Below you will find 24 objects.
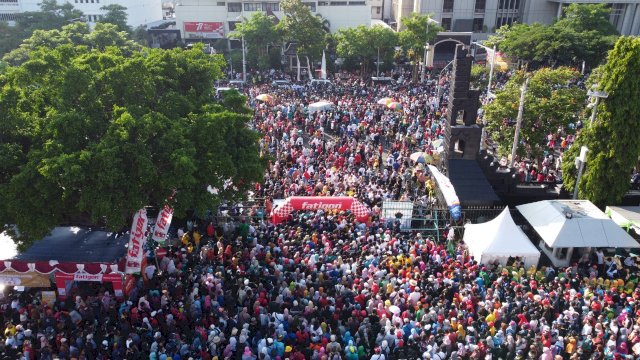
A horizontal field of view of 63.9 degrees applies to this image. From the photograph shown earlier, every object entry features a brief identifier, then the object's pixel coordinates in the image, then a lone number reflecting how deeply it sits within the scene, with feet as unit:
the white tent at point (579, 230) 55.98
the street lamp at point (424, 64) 147.72
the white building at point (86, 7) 198.59
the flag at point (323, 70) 131.03
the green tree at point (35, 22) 148.97
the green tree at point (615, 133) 60.90
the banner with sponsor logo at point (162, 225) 52.90
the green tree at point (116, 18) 168.84
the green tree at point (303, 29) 152.97
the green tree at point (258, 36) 153.07
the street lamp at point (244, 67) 147.92
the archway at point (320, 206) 62.80
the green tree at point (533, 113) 78.74
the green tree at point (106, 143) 44.88
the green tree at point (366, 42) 148.97
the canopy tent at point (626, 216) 60.95
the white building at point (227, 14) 184.55
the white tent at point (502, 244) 54.03
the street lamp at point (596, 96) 61.41
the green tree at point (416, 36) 150.82
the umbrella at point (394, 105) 107.07
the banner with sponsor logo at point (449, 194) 62.18
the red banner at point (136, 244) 47.91
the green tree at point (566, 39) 154.71
